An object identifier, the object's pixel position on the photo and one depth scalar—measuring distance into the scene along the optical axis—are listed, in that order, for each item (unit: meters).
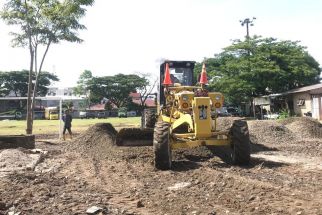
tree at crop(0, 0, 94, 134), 21.48
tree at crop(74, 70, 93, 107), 83.12
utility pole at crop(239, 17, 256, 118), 50.75
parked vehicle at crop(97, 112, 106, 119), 73.56
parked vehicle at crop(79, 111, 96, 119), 74.61
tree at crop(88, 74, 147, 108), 81.88
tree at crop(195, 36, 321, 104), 42.16
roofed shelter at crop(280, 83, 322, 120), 35.12
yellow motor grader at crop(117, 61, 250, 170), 10.77
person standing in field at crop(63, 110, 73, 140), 22.30
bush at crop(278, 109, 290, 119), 32.84
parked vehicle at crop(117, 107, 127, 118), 73.94
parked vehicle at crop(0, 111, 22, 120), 67.24
